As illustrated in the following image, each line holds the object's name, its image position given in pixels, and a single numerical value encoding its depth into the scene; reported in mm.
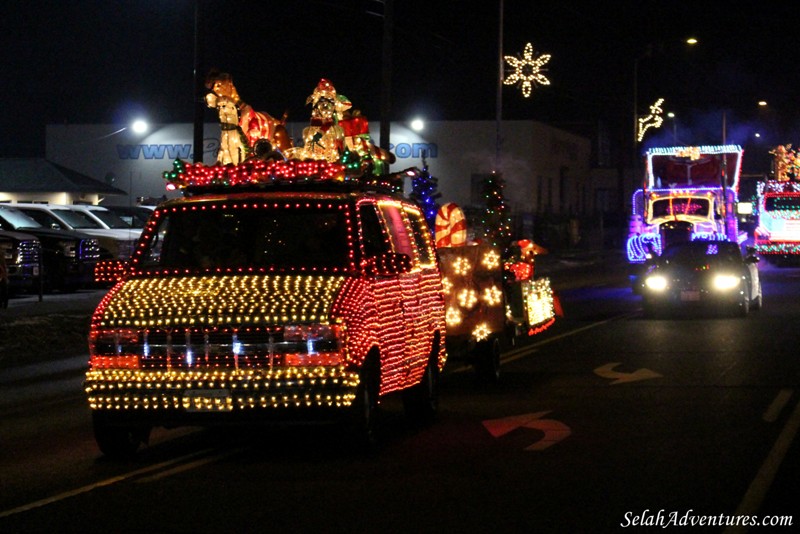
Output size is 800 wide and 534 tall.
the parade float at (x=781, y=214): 47750
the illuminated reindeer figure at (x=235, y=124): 14789
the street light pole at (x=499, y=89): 40656
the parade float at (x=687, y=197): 39594
